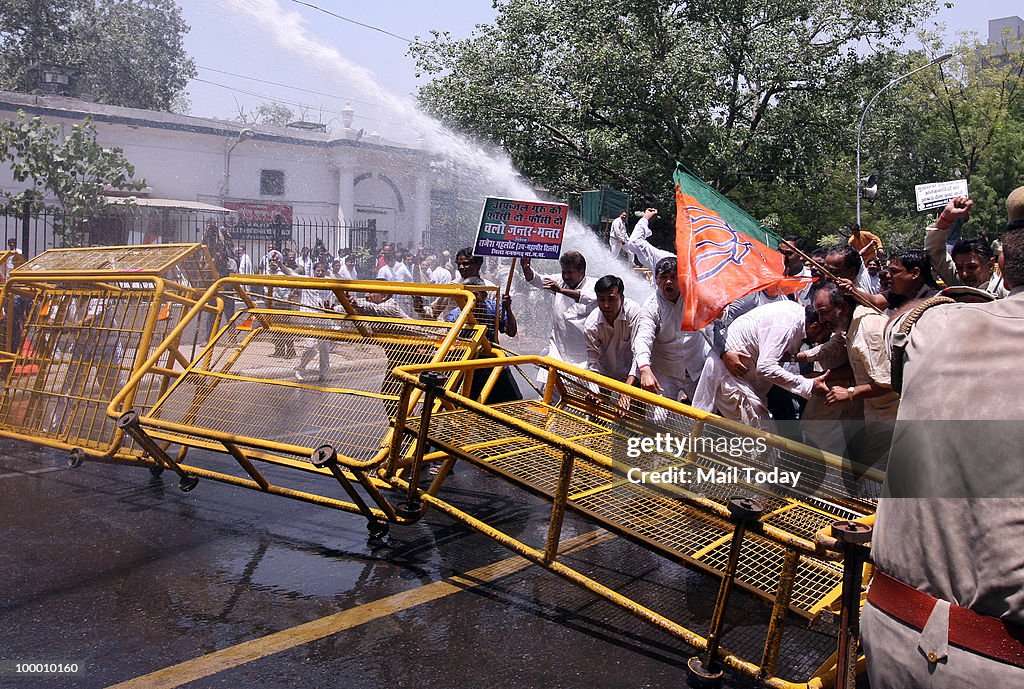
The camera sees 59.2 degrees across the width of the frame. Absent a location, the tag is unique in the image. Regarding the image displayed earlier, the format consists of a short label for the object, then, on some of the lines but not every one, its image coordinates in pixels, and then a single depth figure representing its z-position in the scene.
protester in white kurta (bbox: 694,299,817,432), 5.30
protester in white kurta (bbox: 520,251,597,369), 7.02
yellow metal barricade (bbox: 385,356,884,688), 3.21
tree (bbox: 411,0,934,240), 16.48
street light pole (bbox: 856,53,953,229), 16.87
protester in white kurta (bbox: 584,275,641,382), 6.30
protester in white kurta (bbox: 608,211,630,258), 9.23
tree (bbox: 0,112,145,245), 15.56
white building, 25.03
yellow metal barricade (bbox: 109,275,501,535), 4.96
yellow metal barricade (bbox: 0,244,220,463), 6.31
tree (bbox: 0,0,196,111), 26.62
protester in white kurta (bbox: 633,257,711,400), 6.15
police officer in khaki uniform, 1.78
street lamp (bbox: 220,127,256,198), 25.88
